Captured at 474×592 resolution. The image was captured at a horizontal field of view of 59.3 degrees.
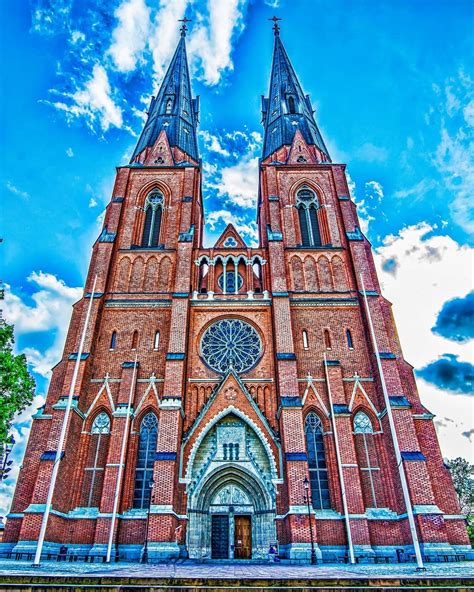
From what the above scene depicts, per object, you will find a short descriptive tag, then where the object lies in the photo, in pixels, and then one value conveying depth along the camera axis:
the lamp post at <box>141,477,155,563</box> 17.93
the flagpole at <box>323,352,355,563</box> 18.23
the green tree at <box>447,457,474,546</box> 39.55
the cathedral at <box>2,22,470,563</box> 19.31
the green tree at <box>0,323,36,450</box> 17.66
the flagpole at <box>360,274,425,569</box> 12.76
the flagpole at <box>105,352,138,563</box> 18.40
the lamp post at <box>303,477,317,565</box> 17.54
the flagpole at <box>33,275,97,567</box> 12.63
